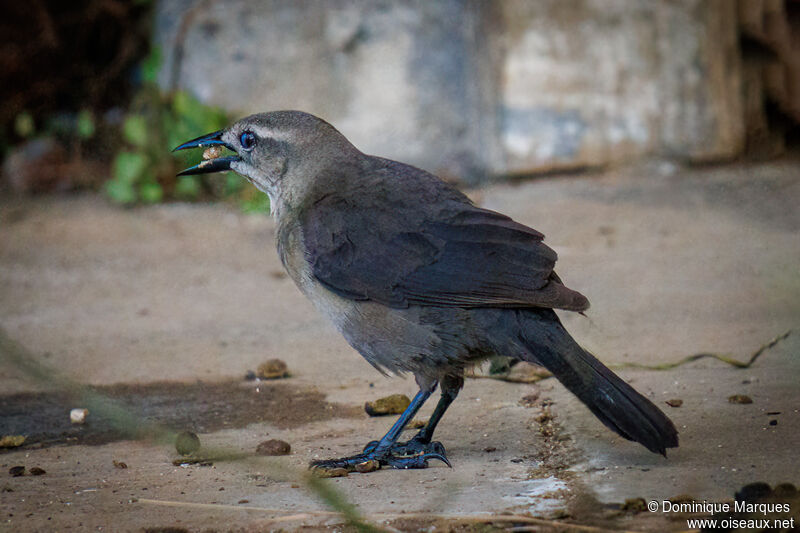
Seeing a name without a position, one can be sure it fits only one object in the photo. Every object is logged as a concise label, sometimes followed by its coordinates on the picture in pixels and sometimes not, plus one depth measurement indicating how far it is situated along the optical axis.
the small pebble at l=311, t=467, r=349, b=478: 6.15
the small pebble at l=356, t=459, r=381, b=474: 6.34
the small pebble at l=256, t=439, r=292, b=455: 6.52
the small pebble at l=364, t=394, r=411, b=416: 7.31
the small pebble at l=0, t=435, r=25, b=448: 6.93
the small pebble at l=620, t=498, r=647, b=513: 5.27
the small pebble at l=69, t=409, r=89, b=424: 7.46
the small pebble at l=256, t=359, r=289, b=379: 8.19
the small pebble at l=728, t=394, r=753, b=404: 6.86
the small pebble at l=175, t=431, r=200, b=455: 6.54
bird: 6.00
